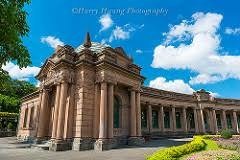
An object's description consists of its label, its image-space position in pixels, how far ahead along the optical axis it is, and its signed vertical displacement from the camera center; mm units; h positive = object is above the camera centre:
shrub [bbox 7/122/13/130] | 42125 -587
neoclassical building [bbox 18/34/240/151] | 17906 +2212
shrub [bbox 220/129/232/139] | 25944 -1226
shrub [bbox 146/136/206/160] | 9138 -1385
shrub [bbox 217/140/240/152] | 15559 -1618
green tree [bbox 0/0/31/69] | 9000 +3923
